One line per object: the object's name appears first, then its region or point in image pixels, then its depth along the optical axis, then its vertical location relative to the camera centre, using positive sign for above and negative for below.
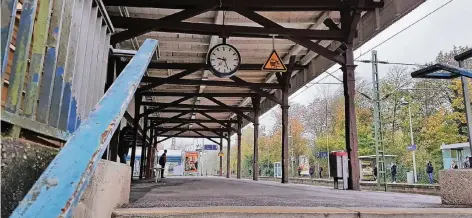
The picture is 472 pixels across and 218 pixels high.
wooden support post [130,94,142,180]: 12.27 +1.90
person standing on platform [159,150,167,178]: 15.85 +0.08
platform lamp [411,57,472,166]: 2.86 +0.83
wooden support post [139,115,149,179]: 14.84 +0.35
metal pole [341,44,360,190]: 6.29 +0.95
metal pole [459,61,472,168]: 2.84 +0.47
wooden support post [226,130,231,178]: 20.88 +0.77
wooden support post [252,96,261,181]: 13.55 +1.37
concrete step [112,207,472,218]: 1.81 -0.27
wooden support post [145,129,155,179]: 18.10 +0.38
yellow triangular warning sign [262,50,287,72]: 7.18 +2.05
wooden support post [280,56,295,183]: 10.32 +1.40
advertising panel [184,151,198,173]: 28.75 -0.09
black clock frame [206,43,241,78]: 7.24 +1.91
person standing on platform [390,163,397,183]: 20.62 -0.49
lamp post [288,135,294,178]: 37.22 +1.97
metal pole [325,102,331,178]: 33.16 +1.95
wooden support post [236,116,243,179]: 17.48 +0.66
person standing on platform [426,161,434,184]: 17.97 -0.31
